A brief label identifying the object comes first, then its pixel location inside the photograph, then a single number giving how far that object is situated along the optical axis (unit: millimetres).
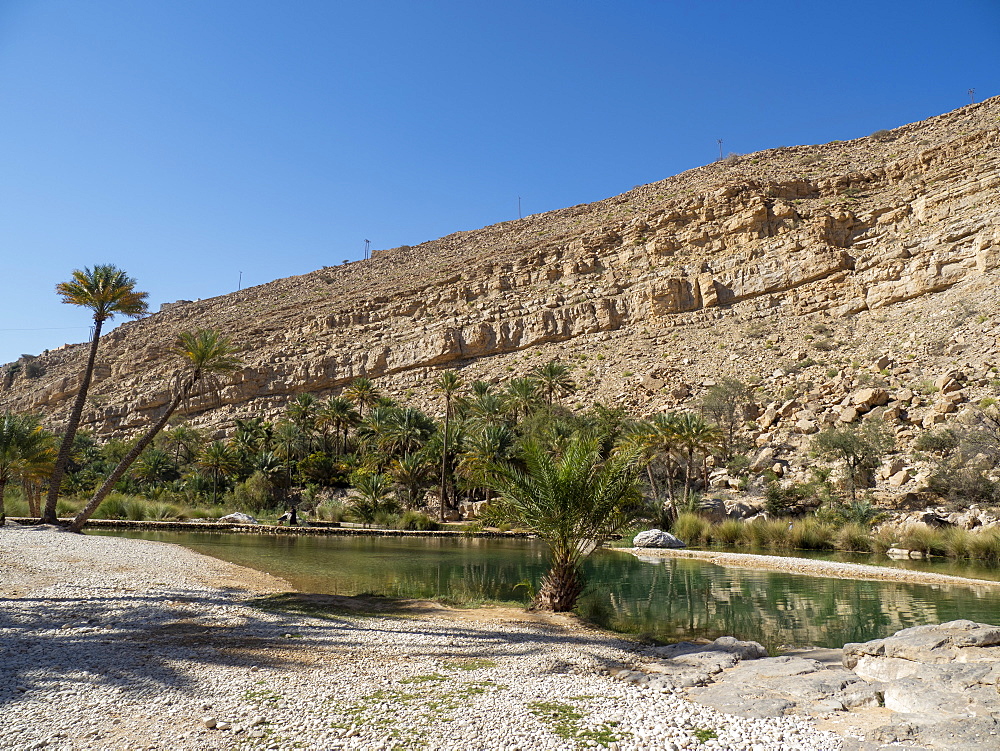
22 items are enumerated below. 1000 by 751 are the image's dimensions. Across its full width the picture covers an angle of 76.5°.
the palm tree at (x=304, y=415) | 50719
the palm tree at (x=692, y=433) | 32906
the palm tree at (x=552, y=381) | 45688
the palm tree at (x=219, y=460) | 45062
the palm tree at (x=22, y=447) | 24500
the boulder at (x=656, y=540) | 25141
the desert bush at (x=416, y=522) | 32250
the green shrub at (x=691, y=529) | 27500
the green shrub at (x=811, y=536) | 24734
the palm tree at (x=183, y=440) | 51469
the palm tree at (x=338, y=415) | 50406
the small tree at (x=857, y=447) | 29812
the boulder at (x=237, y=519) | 32094
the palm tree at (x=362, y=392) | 52281
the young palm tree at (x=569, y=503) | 11281
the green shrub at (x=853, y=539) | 23734
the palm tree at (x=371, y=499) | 34312
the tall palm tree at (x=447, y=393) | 37969
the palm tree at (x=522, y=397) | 44125
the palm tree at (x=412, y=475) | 40125
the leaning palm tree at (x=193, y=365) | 21750
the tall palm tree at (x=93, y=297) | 22719
